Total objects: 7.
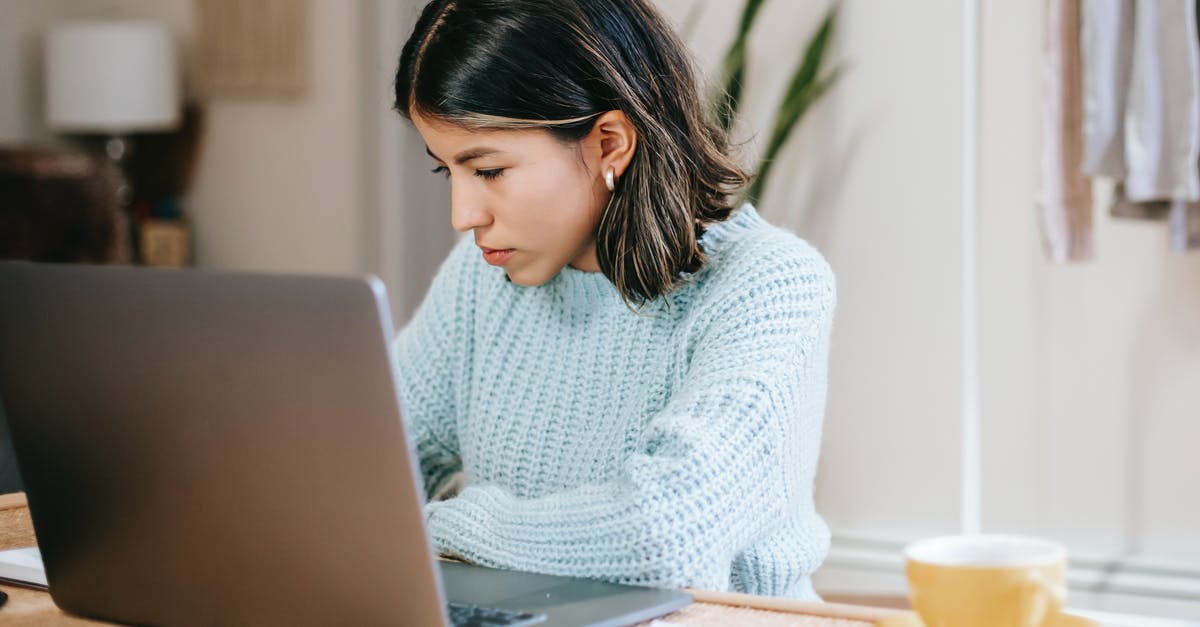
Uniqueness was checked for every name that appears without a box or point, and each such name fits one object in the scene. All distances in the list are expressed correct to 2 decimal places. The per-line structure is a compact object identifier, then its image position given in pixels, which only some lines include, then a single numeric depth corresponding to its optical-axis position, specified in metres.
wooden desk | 0.94
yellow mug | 0.73
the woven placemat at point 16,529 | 1.23
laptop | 0.80
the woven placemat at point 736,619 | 0.94
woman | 1.11
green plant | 2.85
